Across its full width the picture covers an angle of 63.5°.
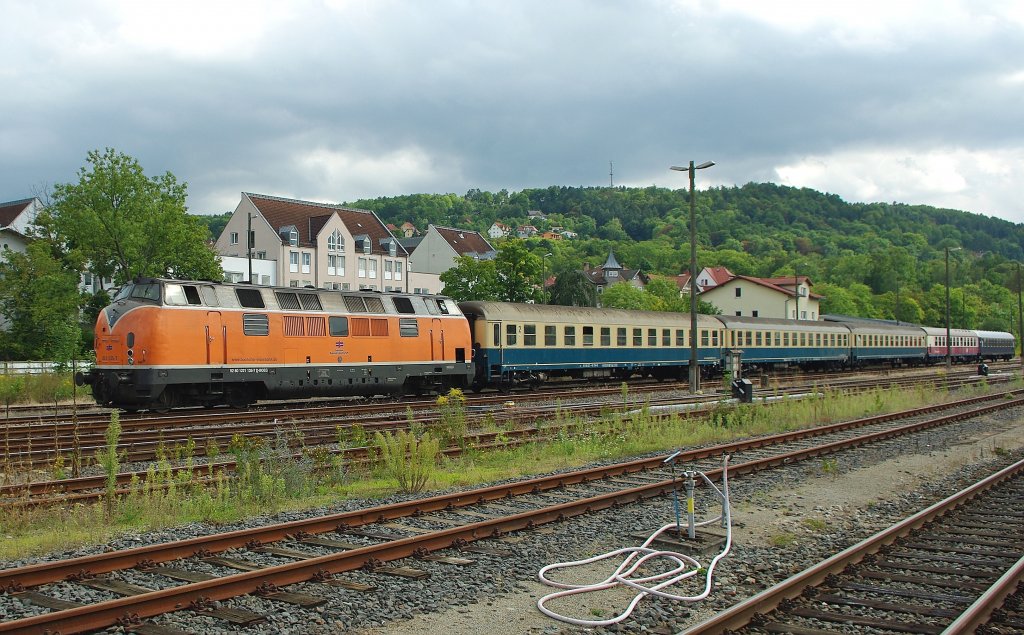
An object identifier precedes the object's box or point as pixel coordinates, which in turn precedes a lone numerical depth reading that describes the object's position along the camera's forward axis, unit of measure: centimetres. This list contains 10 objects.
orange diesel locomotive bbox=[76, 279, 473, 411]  2102
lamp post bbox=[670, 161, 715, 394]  3072
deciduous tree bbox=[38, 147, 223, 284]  5109
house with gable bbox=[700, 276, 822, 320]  9125
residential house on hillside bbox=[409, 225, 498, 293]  9769
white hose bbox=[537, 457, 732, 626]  742
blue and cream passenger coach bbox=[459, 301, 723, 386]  3138
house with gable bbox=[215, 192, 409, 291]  7231
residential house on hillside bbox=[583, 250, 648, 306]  13250
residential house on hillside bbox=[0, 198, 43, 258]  6244
